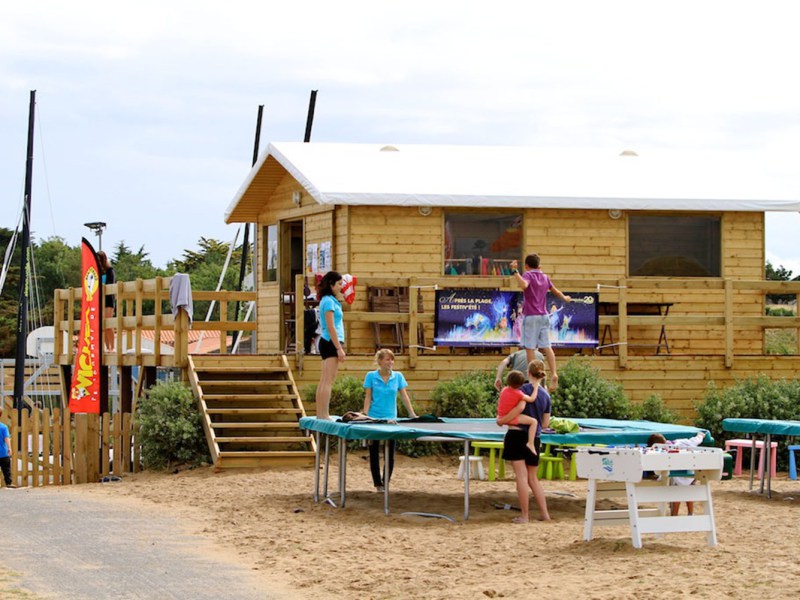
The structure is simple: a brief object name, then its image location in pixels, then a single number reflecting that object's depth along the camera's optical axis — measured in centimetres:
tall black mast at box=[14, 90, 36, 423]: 4016
